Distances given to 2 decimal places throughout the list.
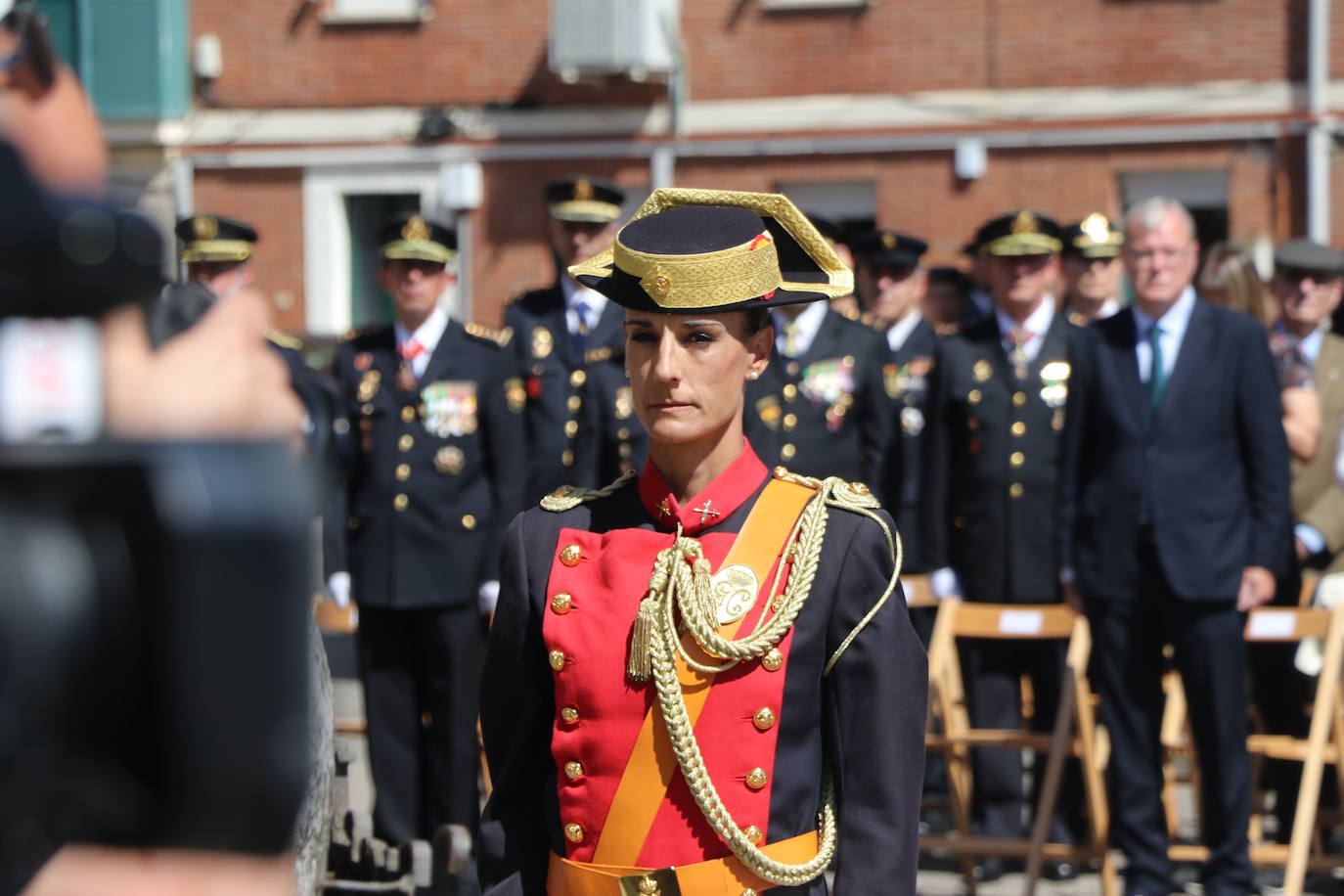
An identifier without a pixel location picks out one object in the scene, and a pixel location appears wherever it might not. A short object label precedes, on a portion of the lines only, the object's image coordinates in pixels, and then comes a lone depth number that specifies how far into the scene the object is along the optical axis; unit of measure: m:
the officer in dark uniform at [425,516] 12.38
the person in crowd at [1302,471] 12.56
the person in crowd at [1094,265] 14.91
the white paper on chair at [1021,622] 11.70
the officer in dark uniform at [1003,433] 13.51
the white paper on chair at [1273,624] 11.09
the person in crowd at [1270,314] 12.44
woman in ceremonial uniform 5.24
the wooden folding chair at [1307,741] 10.71
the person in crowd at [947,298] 19.97
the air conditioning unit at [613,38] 30.58
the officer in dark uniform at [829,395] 13.60
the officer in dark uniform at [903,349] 14.48
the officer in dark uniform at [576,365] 12.86
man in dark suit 10.67
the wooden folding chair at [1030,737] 11.12
